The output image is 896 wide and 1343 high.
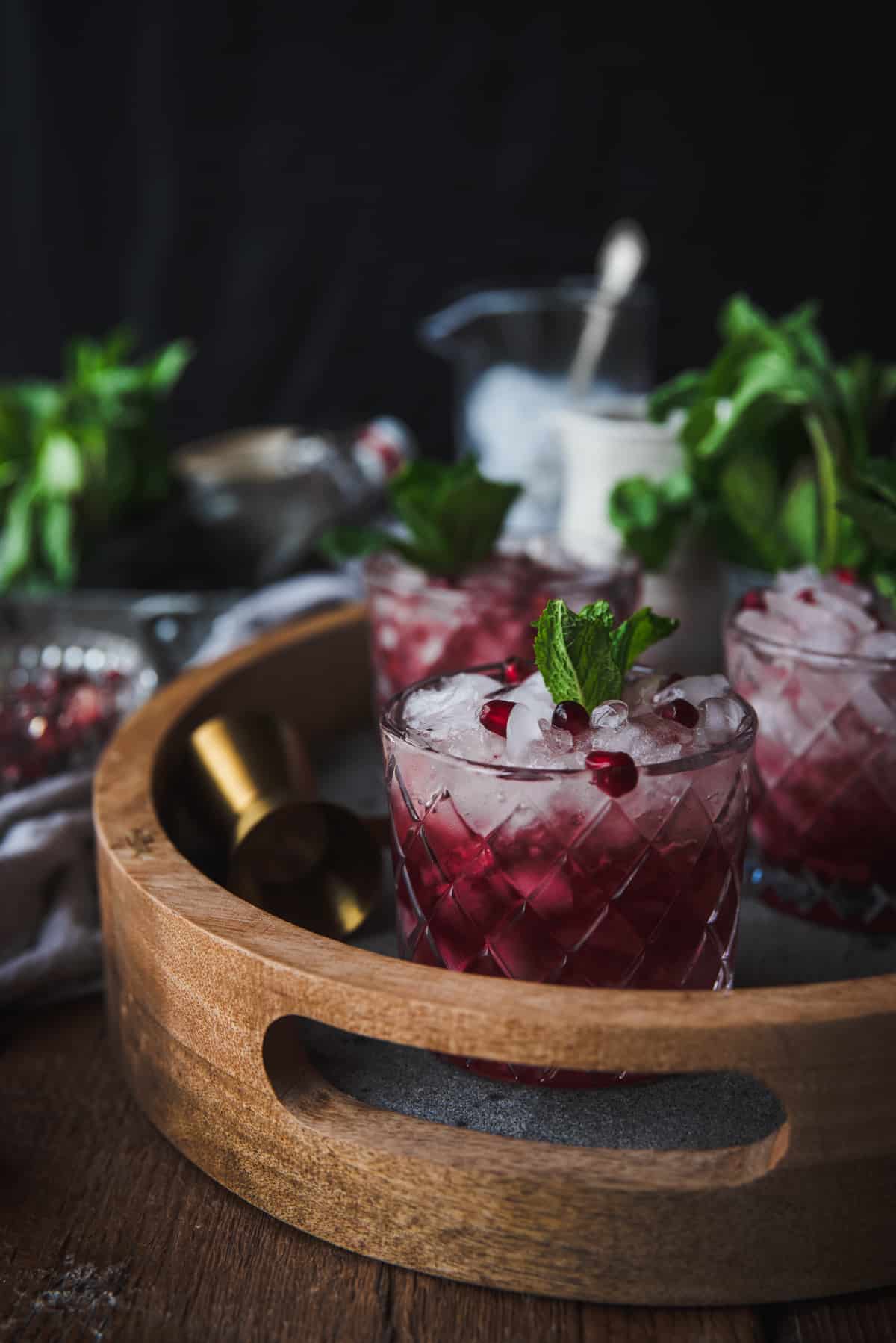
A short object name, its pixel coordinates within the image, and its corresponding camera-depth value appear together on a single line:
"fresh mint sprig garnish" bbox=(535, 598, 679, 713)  0.57
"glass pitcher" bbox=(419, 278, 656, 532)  1.02
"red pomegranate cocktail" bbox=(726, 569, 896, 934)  0.63
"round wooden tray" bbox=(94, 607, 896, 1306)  0.51
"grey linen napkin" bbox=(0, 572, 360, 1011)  0.63
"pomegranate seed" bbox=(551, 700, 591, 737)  0.56
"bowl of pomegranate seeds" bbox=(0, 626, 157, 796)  0.73
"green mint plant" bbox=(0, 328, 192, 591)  1.02
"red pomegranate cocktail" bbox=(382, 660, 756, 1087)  0.55
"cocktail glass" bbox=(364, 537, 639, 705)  0.70
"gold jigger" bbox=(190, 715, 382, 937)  0.64
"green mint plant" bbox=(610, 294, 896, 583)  0.69
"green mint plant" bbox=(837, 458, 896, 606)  0.64
